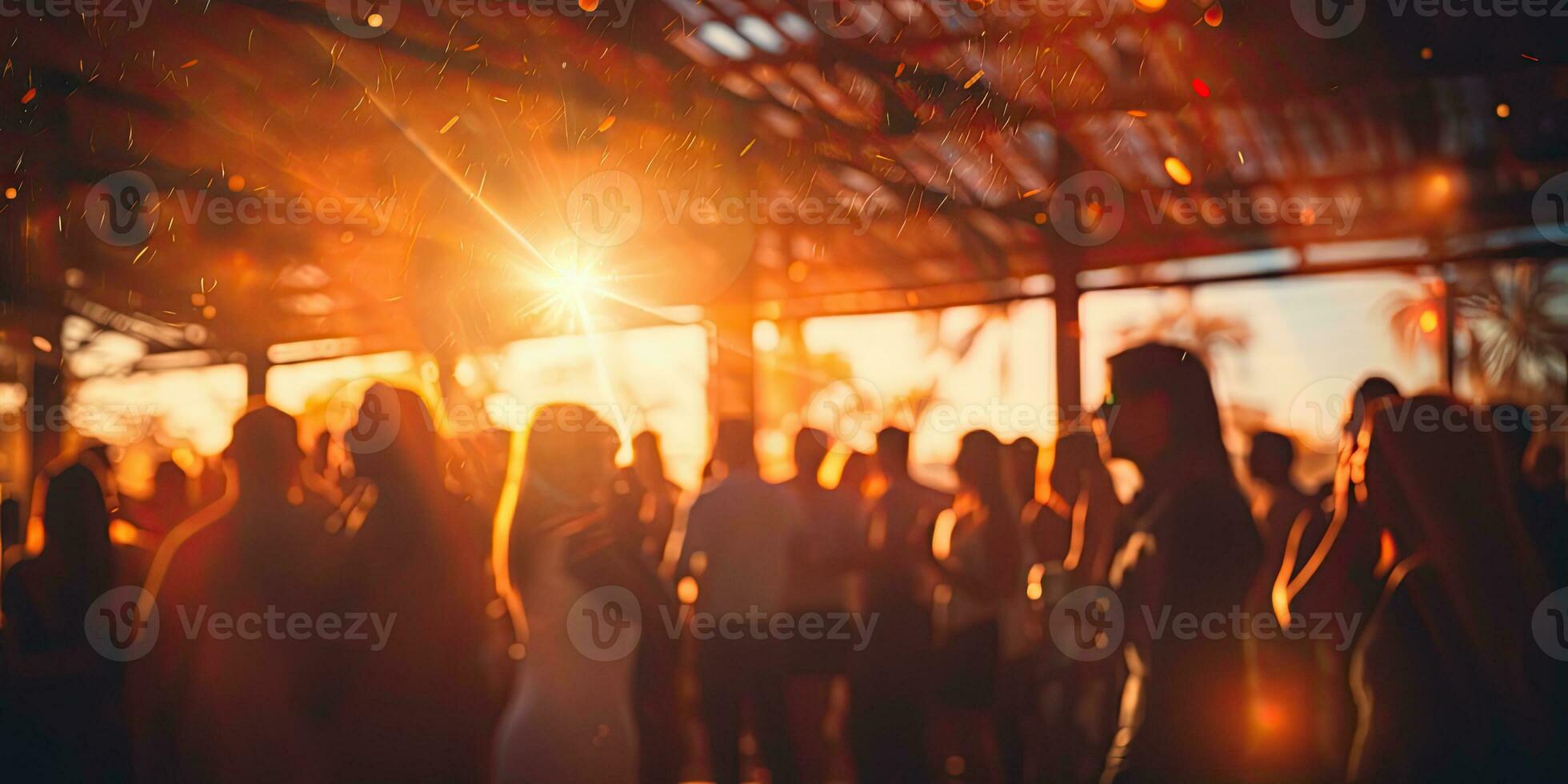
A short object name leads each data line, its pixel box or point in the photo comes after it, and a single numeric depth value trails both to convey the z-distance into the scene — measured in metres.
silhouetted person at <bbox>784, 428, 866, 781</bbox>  3.78
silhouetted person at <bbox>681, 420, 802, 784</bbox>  3.67
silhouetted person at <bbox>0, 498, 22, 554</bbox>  4.19
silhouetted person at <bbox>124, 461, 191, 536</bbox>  4.19
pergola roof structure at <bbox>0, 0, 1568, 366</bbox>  5.63
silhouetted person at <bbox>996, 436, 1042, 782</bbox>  3.93
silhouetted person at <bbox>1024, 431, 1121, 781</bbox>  3.97
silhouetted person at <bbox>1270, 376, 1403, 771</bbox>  2.57
